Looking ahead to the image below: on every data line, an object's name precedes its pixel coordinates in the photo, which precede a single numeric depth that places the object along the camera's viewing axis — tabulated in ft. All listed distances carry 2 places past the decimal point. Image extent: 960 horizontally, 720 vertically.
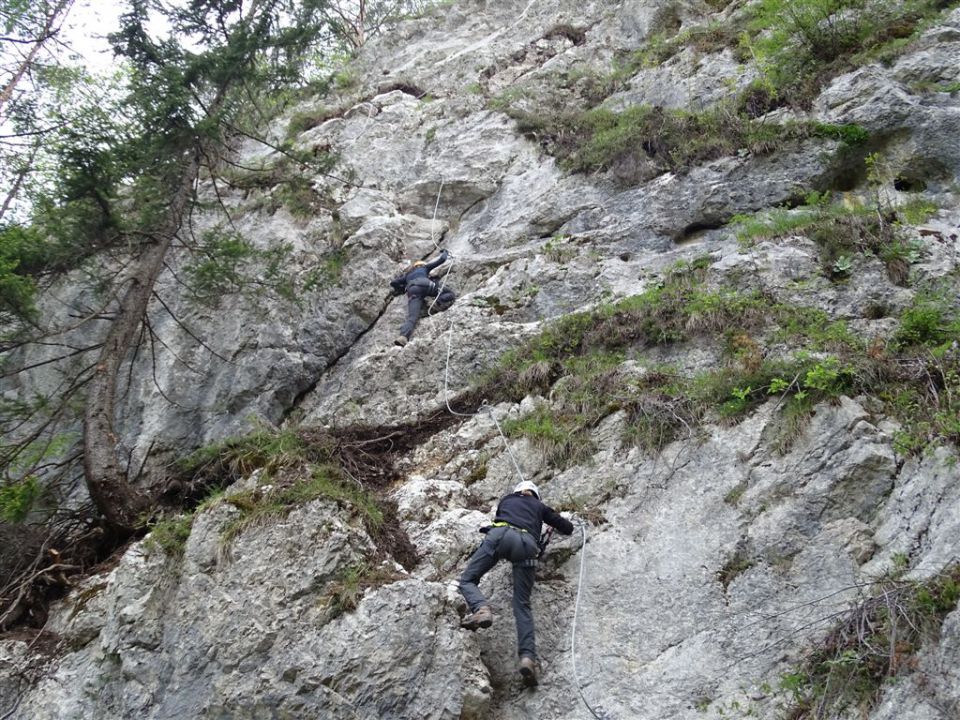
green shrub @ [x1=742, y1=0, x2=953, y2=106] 40.32
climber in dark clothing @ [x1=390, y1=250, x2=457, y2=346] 36.60
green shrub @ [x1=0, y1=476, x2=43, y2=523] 29.22
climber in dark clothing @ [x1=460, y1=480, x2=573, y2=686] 21.29
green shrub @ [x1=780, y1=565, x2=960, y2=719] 17.03
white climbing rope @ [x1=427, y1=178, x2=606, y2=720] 20.65
